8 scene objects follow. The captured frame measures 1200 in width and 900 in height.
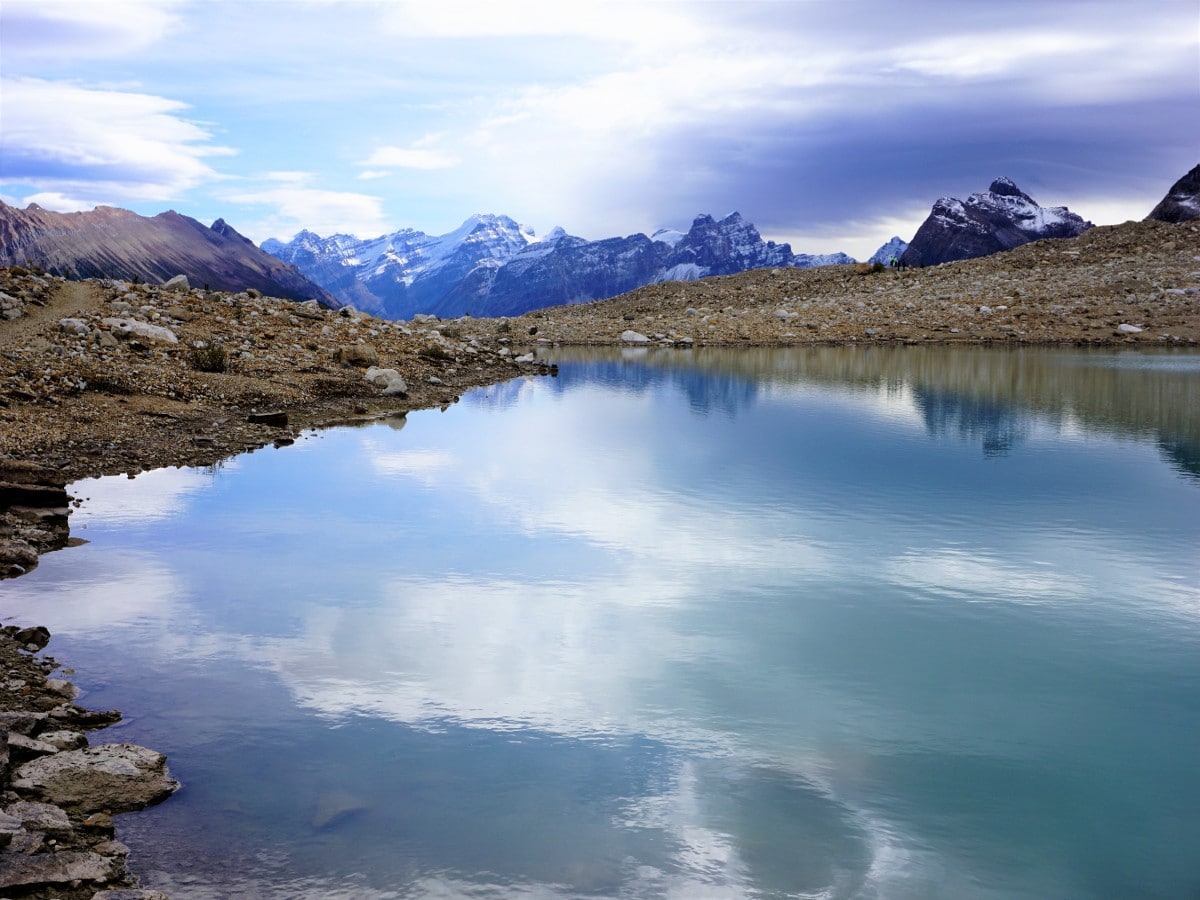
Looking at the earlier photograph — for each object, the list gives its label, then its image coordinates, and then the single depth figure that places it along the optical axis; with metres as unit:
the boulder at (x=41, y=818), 6.94
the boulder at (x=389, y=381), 32.72
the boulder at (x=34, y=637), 10.66
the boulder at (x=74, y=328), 28.67
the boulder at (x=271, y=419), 25.08
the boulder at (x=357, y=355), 35.44
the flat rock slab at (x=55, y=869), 6.27
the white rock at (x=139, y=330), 30.25
